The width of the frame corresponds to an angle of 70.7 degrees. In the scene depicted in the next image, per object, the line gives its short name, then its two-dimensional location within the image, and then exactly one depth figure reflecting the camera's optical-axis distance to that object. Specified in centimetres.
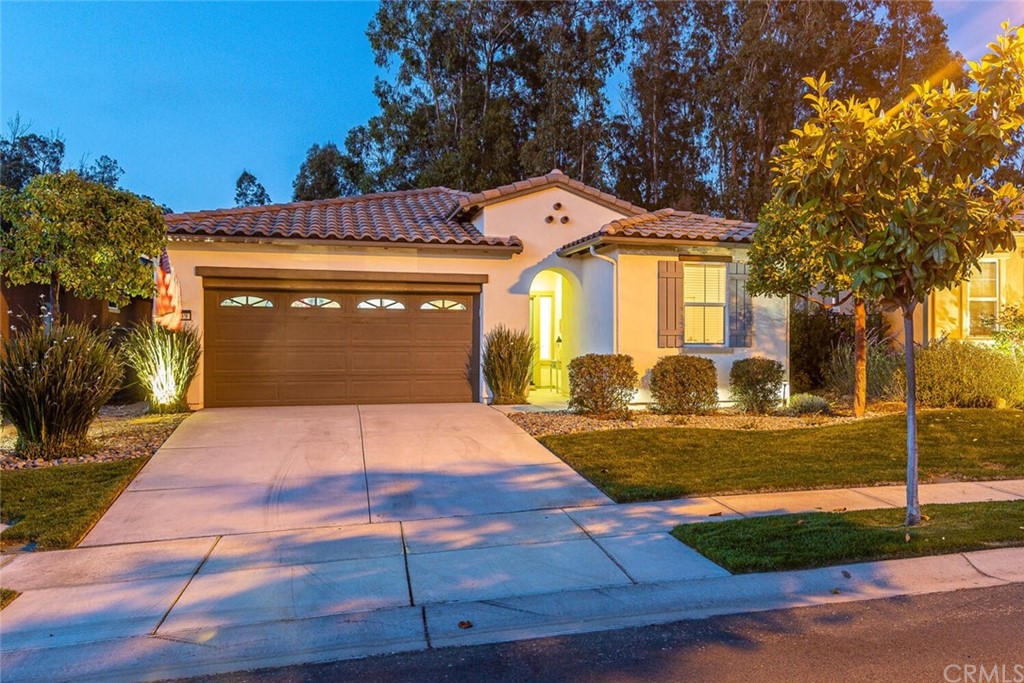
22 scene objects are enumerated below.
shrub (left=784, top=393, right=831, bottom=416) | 1291
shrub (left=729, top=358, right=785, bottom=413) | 1302
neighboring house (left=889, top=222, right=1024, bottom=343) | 1493
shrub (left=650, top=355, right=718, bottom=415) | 1249
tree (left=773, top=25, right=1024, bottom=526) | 579
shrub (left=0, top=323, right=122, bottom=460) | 864
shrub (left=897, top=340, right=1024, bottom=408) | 1251
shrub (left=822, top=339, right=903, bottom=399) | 1367
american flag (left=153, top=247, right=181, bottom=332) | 1166
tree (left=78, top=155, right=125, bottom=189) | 3903
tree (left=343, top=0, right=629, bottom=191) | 2844
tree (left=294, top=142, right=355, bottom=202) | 3303
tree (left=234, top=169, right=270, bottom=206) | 4059
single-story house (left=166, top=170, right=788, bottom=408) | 1314
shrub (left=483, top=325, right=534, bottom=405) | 1373
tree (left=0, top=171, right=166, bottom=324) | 946
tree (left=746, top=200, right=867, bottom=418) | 1130
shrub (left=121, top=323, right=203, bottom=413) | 1213
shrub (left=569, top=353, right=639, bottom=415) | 1202
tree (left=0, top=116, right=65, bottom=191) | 2820
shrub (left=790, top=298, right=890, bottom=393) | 1667
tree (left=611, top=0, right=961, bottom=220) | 2872
